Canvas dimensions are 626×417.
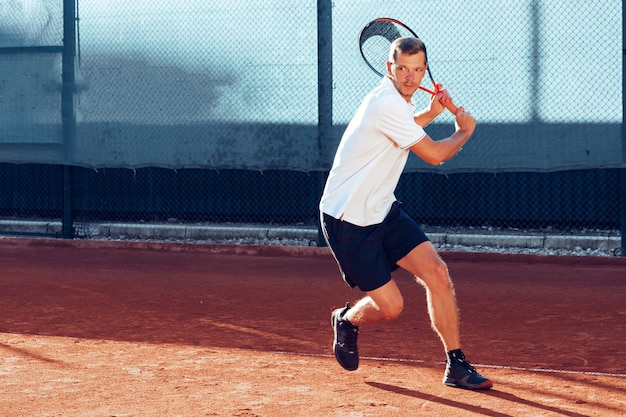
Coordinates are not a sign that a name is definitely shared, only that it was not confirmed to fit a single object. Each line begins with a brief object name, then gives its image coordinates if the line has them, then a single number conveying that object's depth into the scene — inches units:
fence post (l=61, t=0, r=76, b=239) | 754.6
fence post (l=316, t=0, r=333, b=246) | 688.4
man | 327.6
